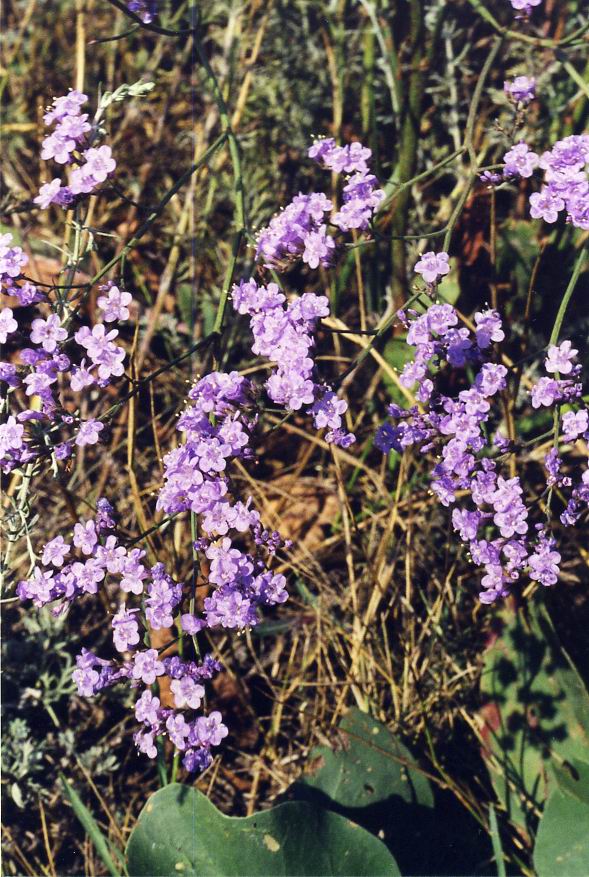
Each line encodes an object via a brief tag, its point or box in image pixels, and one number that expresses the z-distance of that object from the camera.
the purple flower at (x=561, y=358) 0.45
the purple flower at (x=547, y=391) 0.46
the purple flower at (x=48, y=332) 0.45
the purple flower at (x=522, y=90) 0.47
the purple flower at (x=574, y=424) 0.45
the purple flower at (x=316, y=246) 0.46
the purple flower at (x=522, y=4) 0.47
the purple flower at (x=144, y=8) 0.49
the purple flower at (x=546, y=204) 0.46
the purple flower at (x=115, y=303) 0.46
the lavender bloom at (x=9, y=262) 0.46
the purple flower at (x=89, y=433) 0.45
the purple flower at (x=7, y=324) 0.46
